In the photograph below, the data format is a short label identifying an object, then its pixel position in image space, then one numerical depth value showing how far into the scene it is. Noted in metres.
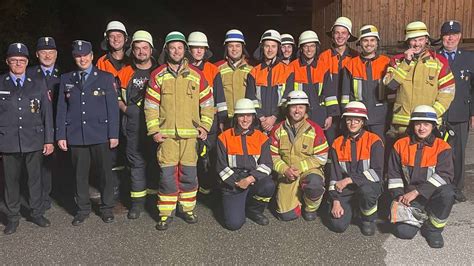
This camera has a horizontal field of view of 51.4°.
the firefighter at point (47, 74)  5.26
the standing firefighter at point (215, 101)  5.42
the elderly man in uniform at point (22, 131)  4.79
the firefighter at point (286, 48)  5.71
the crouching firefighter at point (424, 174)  4.44
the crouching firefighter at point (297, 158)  5.02
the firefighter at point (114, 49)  5.50
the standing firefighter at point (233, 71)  5.61
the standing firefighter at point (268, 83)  5.42
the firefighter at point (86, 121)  4.93
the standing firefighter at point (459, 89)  5.35
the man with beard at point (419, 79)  5.02
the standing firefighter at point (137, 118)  5.27
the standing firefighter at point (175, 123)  4.87
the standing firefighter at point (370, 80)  5.26
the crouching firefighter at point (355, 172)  4.69
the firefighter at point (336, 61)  5.49
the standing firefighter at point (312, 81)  5.48
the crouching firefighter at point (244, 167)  4.91
